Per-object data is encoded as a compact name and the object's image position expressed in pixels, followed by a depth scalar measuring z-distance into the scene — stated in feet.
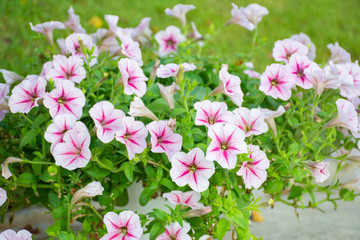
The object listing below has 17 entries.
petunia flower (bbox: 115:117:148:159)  4.36
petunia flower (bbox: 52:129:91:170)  4.24
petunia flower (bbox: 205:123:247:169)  4.24
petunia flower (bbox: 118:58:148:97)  4.71
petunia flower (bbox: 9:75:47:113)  4.54
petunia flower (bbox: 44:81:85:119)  4.40
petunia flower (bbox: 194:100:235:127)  4.48
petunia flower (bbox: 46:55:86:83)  4.81
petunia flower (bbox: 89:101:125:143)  4.28
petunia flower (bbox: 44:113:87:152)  4.28
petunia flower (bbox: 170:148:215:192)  4.36
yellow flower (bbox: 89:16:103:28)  11.39
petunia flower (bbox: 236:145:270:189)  4.54
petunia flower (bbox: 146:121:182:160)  4.43
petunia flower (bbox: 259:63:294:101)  5.00
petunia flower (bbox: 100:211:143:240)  4.35
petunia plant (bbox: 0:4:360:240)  4.38
